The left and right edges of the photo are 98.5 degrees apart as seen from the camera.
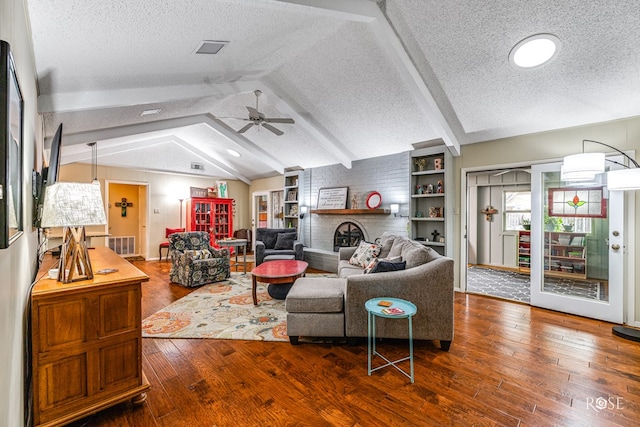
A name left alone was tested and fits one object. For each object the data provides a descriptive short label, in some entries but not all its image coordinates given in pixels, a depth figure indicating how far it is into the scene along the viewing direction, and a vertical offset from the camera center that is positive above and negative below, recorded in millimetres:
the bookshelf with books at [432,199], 4492 +251
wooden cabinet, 1497 -773
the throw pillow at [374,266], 2713 -527
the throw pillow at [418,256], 2693 -432
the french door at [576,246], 3201 -435
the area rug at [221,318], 2844 -1232
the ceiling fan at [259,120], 3908 +1369
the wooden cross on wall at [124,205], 7414 +244
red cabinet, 7418 -67
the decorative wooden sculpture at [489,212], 6562 +15
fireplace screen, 5832 -484
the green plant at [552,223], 3651 -141
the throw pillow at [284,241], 6094 -615
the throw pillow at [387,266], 2627 -515
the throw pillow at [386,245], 4052 -483
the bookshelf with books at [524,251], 5926 -836
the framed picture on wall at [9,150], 804 +215
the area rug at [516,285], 3436 -1266
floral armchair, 4572 -808
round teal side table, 2076 -752
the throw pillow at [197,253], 4660 -696
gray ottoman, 2566 -950
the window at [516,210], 6145 +58
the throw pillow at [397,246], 3632 -458
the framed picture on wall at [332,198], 5988 +345
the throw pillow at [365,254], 4051 -622
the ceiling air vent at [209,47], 2423 +1519
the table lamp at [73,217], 1504 -15
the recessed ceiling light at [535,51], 2523 +1560
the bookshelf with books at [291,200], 7246 +360
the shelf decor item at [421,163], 4949 +901
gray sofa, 2445 -814
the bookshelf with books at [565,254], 3531 -552
